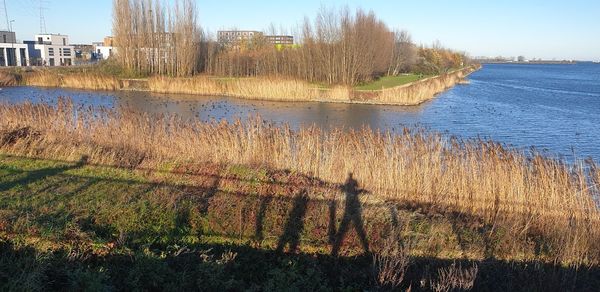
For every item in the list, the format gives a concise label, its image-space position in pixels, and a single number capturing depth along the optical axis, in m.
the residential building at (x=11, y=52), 64.88
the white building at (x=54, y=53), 73.50
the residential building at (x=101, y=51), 94.62
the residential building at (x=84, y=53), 85.04
